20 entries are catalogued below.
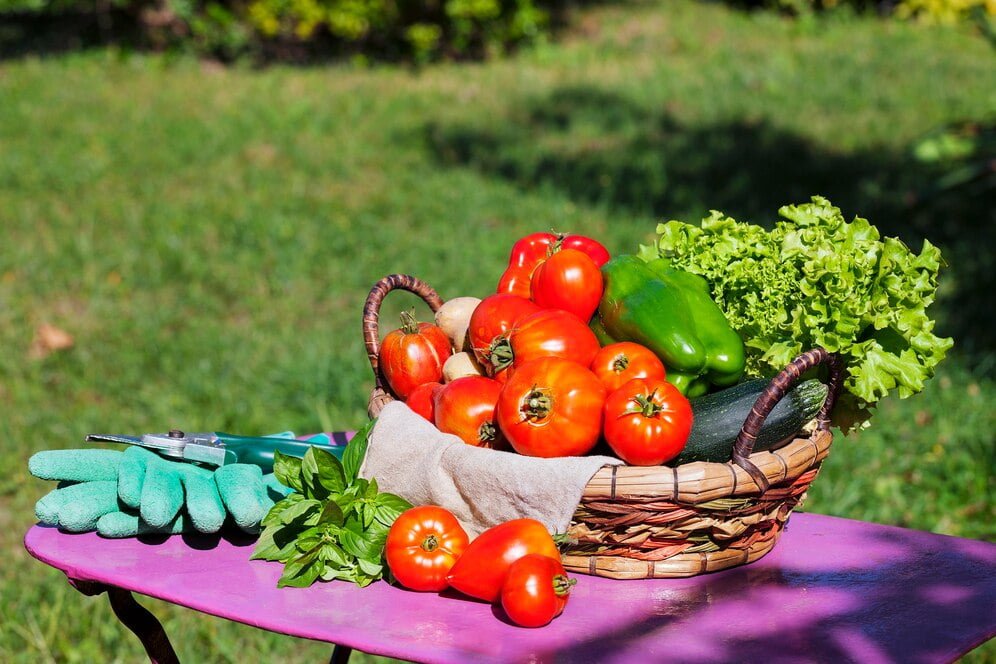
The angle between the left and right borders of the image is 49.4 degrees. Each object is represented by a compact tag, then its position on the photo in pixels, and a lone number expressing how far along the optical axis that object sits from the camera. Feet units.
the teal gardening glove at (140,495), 7.06
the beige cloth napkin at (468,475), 6.45
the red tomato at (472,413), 7.11
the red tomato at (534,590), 6.03
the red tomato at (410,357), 7.93
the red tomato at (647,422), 6.40
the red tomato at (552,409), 6.62
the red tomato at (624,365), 7.00
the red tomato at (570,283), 7.53
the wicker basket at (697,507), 6.34
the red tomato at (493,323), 7.39
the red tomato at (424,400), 7.58
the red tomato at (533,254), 8.29
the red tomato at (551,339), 7.14
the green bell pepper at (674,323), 7.30
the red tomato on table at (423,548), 6.53
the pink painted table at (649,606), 5.97
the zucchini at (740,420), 6.81
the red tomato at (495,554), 6.29
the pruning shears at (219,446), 7.64
